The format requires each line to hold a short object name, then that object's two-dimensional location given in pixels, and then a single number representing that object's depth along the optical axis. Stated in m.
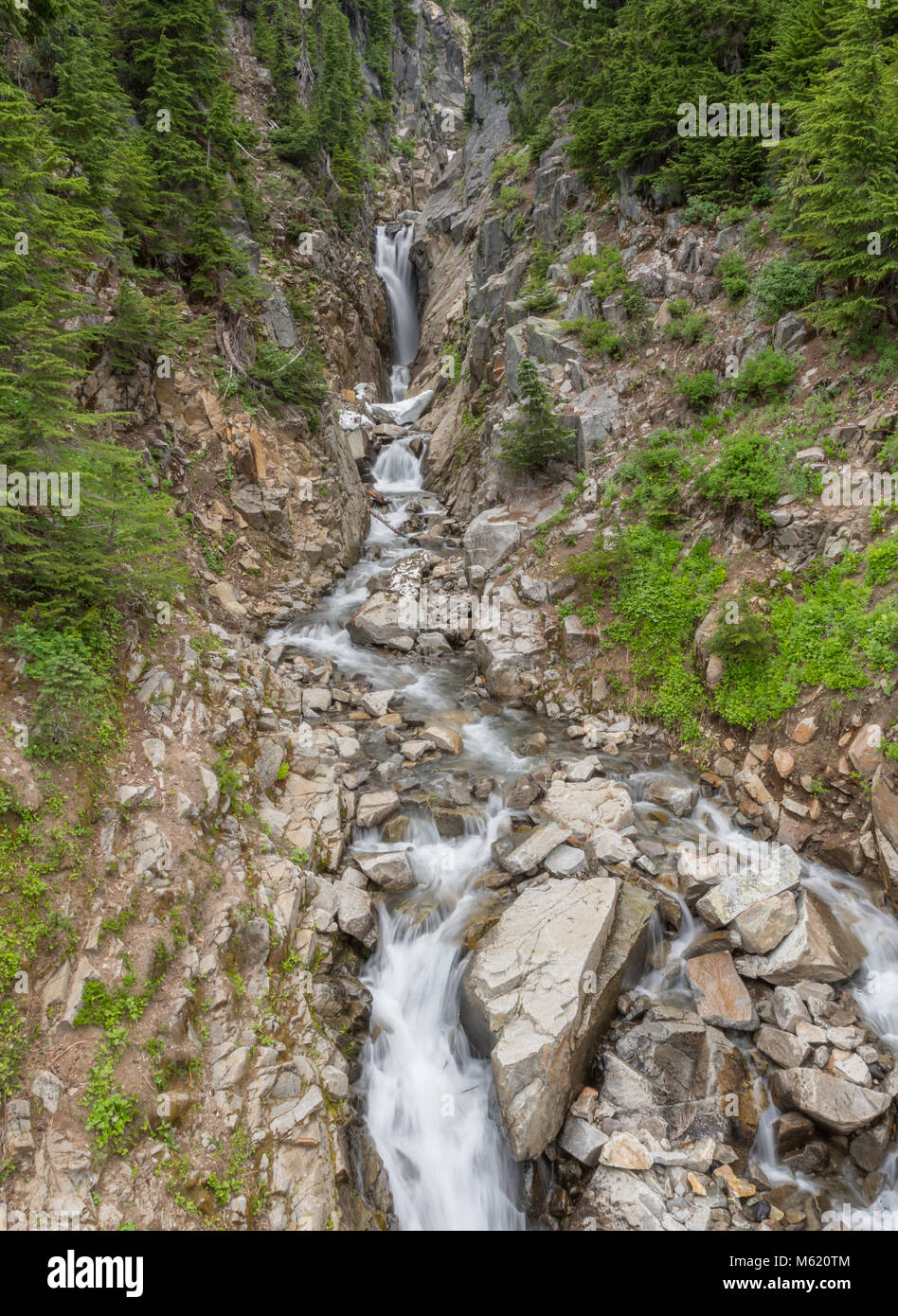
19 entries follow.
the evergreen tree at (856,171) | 9.09
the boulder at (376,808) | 9.09
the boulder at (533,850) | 8.21
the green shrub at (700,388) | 12.77
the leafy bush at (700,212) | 14.69
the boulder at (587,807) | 8.90
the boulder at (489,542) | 15.20
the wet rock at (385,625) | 14.71
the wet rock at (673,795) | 9.14
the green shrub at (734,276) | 13.07
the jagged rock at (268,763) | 8.85
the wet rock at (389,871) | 8.20
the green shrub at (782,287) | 11.61
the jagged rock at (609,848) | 8.24
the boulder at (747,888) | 7.36
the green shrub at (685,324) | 13.73
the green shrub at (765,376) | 11.39
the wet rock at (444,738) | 11.09
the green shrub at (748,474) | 10.52
